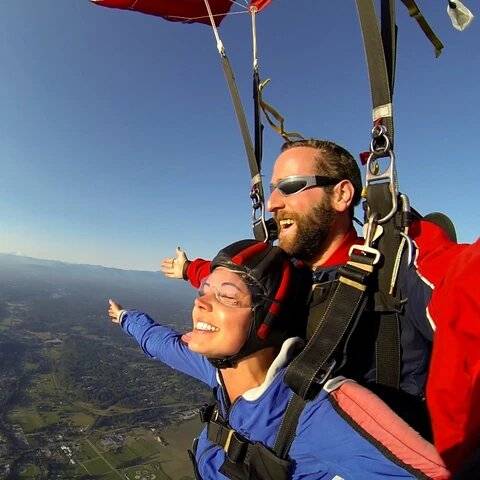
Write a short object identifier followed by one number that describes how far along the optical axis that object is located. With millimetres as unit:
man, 474
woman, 456
